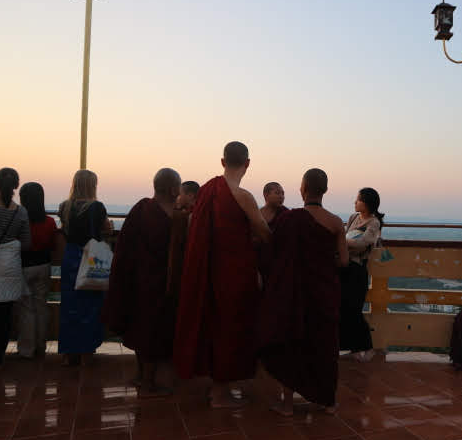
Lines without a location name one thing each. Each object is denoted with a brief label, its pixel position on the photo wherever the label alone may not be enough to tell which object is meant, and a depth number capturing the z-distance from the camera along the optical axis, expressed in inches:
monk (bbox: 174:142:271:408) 107.1
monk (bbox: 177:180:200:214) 142.2
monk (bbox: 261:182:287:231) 139.7
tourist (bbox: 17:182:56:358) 142.3
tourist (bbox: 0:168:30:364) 129.2
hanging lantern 243.1
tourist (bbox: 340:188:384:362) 145.4
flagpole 192.1
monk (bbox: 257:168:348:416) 102.8
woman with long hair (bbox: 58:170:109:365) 135.9
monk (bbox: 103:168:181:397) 115.2
